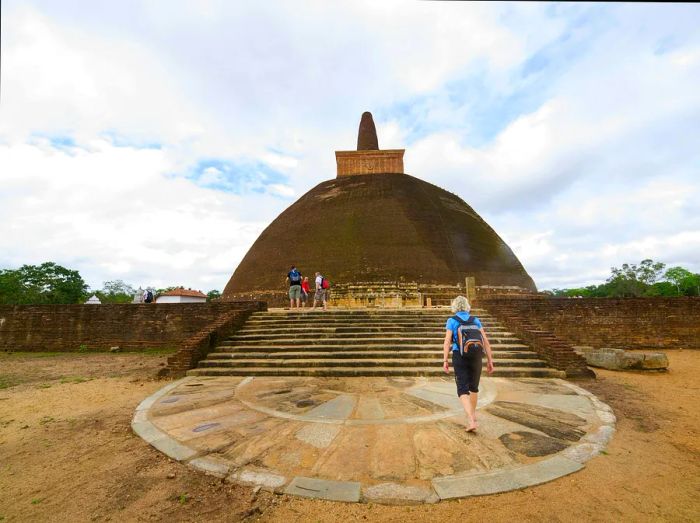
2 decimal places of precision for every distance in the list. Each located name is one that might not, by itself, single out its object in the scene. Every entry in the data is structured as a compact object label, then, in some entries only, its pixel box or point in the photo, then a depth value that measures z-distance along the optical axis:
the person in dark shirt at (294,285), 10.16
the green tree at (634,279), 40.72
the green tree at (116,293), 46.79
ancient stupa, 17.61
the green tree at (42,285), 28.38
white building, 32.28
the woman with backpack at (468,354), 3.15
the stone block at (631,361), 6.34
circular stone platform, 2.44
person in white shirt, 10.37
